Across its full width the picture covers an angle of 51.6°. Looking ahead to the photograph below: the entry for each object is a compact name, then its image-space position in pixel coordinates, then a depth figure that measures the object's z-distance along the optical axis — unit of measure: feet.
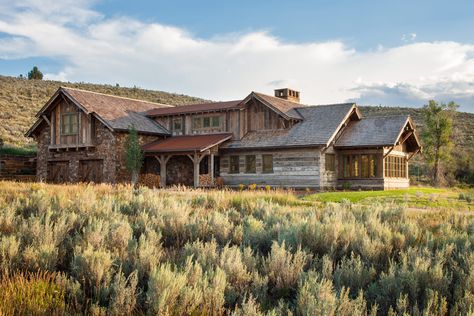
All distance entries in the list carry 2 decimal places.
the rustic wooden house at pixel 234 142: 100.22
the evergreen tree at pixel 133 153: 102.89
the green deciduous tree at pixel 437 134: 136.15
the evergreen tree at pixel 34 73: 273.75
